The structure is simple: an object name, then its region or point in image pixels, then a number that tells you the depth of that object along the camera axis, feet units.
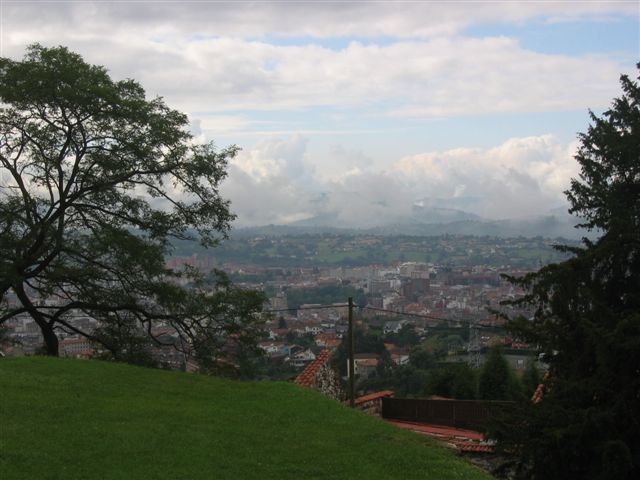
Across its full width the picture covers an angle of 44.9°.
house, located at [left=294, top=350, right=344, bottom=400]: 58.95
